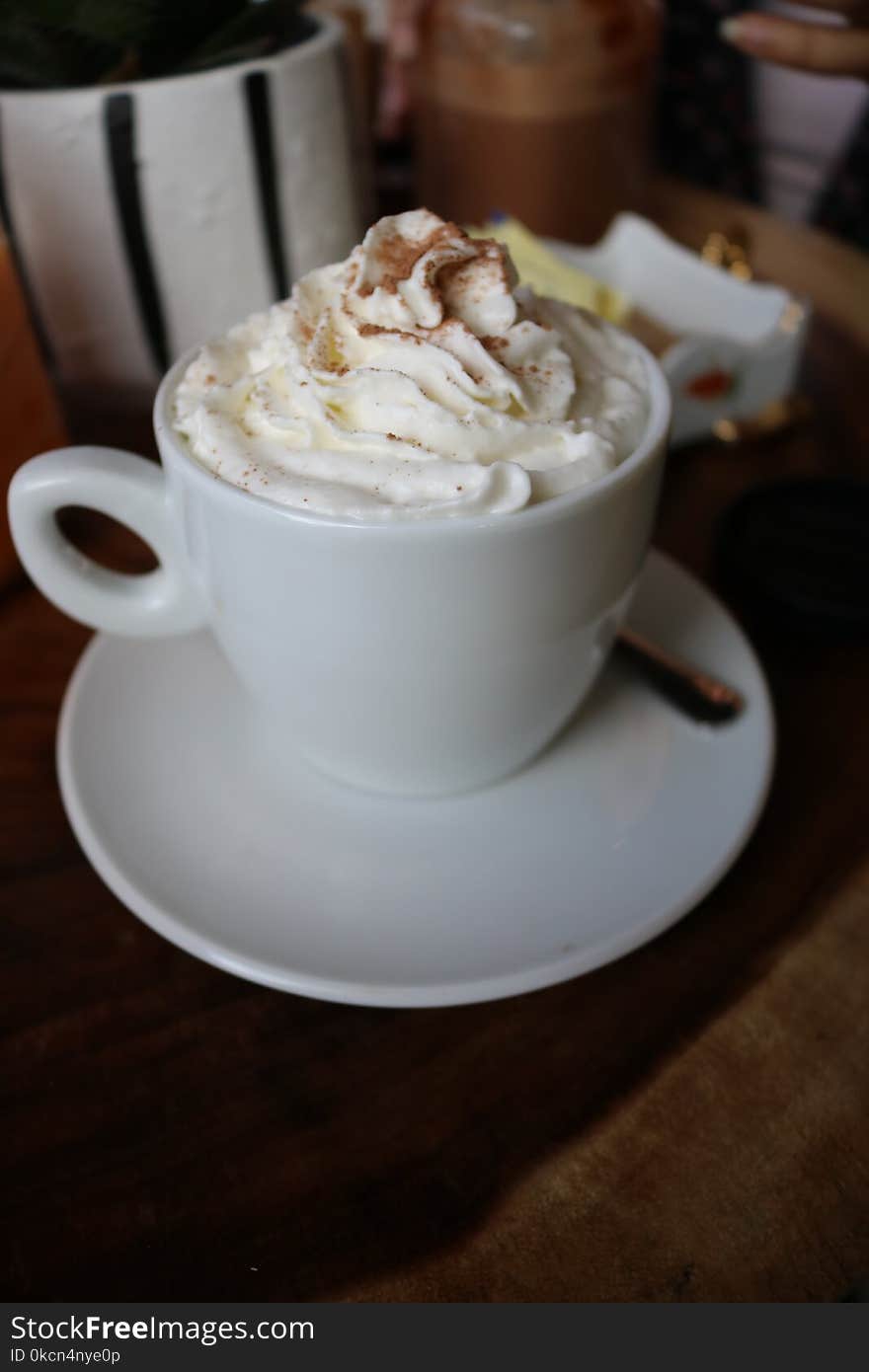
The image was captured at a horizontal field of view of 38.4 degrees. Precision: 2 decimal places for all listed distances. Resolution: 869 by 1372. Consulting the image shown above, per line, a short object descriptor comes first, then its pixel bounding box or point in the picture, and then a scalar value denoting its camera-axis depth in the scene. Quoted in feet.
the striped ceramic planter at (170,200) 1.13
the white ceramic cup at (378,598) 0.76
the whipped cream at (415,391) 0.76
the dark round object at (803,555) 1.06
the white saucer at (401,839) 0.79
